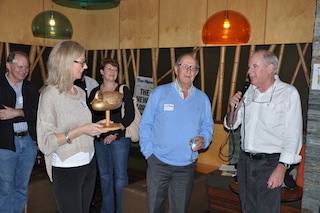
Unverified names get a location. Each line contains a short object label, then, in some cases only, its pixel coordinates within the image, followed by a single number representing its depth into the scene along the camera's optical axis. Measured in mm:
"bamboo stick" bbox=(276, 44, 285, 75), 4438
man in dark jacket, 2787
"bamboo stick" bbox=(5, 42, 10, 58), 5328
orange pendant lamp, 2916
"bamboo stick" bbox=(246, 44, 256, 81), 4672
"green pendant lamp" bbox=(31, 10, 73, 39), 3547
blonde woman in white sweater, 1770
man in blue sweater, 2436
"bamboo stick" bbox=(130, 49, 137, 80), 5953
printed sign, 5777
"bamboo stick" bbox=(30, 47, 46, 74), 5800
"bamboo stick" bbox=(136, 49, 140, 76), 5868
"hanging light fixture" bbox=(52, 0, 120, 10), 5780
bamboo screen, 4363
